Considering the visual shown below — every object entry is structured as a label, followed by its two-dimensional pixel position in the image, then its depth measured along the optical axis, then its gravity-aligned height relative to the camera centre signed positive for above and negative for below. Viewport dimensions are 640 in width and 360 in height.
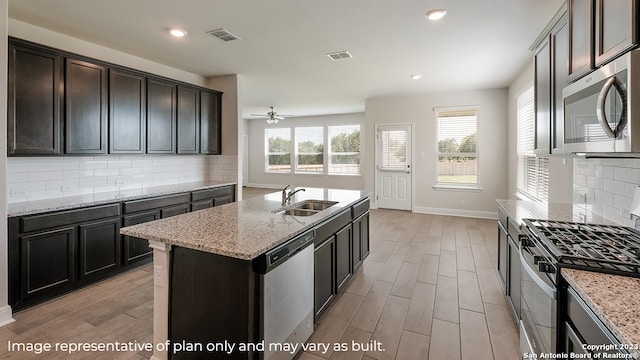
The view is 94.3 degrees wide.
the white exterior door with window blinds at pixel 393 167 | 6.73 +0.19
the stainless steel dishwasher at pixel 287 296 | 1.57 -0.71
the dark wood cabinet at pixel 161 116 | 3.93 +0.80
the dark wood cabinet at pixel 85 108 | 3.04 +0.72
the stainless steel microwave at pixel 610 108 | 1.11 +0.29
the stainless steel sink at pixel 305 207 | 2.63 -0.30
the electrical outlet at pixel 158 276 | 1.73 -0.59
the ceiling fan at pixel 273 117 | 7.36 +1.47
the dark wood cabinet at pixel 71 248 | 2.47 -0.69
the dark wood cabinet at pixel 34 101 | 2.60 +0.68
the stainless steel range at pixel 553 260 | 1.23 -0.36
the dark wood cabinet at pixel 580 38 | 1.53 +0.76
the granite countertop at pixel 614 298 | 0.80 -0.40
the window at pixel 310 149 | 10.10 +0.89
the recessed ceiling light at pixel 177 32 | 3.20 +1.56
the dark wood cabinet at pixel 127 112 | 3.47 +0.77
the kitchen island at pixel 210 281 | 1.52 -0.58
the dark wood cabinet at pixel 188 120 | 4.37 +0.83
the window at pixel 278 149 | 10.60 +0.93
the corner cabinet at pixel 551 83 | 1.93 +0.67
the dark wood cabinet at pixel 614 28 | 1.18 +0.64
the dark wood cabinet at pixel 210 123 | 4.75 +0.87
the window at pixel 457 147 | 6.20 +0.59
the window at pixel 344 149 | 9.62 +0.85
